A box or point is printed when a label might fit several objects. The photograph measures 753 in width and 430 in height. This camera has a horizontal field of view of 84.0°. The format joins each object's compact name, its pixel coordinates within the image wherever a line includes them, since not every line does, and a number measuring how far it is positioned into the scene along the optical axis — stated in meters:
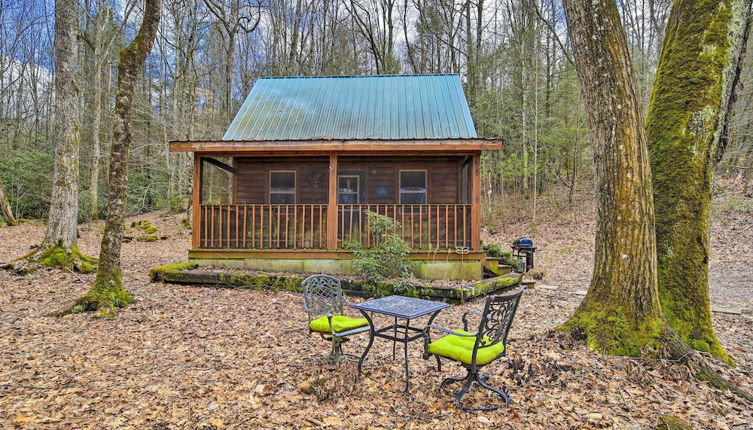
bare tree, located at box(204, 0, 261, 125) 19.17
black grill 11.13
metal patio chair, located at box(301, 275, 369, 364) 4.32
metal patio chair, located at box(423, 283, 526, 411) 3.49
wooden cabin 8.98
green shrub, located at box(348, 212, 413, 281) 8.09
